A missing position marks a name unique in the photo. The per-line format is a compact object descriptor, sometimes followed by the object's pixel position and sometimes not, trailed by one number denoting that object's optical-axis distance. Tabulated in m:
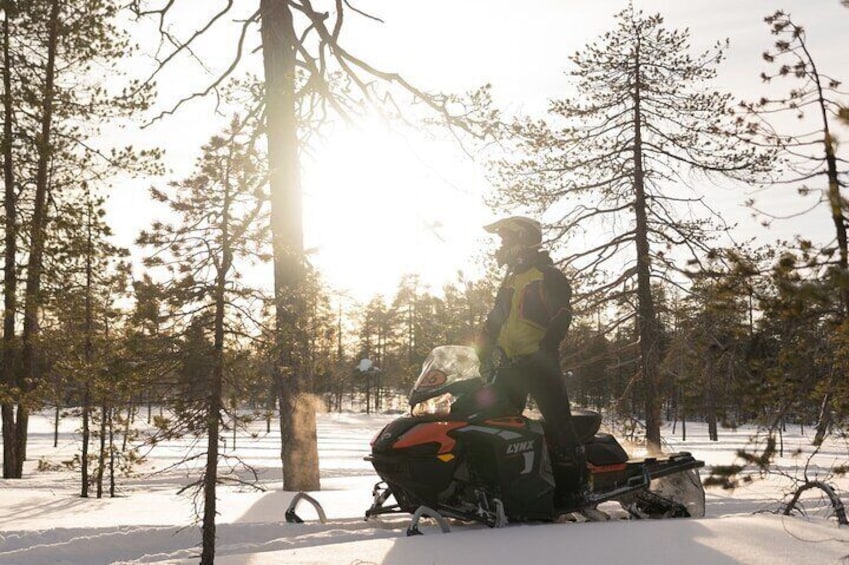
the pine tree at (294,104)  9.80
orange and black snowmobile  5.46
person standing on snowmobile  5.85
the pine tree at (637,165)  16.22
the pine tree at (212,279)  5.00
